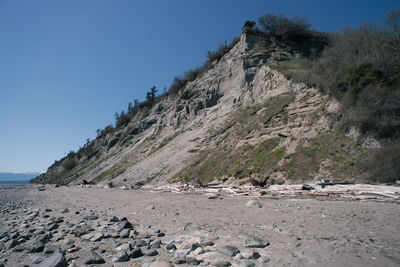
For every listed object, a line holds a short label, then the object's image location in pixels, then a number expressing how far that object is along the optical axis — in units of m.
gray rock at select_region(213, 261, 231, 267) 3.56
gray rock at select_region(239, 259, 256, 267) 3.54
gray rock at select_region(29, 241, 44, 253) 4.90
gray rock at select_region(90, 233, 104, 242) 5.35
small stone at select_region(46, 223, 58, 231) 6.65
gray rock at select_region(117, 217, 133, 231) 6.21
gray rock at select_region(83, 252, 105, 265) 4.00
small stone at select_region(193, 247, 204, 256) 4.13
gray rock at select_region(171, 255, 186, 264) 3.80
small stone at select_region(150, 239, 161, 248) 4.64
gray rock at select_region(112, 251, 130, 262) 4.05
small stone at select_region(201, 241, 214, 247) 4.52
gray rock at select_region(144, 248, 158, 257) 4.25
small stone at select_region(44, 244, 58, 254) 4.79
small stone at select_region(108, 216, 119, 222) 7.32
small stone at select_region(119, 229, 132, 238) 5.50
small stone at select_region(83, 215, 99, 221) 7.83
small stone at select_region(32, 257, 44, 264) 4.27
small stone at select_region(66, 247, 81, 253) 4.68
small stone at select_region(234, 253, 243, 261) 3.82
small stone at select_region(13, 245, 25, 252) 5.04
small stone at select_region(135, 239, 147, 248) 4.74
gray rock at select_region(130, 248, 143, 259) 4.18
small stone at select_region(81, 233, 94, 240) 5.51
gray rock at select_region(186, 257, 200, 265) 3.73
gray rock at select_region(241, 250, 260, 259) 3.83
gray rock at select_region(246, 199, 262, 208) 8.22
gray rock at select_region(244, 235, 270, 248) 4.32
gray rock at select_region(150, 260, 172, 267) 3.64
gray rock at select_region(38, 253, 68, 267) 3.91
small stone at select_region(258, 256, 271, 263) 3.68
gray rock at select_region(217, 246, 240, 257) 4.01
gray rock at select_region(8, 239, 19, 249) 5.34
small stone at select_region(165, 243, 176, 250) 4.49
